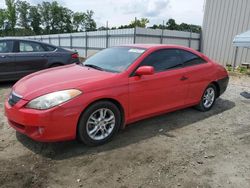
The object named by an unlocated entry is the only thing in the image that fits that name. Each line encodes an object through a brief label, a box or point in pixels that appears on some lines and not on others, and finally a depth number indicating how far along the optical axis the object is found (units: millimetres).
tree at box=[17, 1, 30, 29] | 56679
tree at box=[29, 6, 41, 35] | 58350
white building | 11435
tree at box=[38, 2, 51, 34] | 59431
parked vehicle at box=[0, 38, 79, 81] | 5853
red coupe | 2665
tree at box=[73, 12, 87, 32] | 60955
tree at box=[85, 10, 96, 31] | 60734
